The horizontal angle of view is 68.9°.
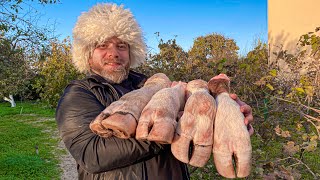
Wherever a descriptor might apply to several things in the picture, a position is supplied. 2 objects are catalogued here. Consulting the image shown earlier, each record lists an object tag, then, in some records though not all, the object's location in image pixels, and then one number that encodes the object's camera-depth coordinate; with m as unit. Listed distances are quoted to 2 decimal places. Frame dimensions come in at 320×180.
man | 1.10
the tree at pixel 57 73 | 11.83
